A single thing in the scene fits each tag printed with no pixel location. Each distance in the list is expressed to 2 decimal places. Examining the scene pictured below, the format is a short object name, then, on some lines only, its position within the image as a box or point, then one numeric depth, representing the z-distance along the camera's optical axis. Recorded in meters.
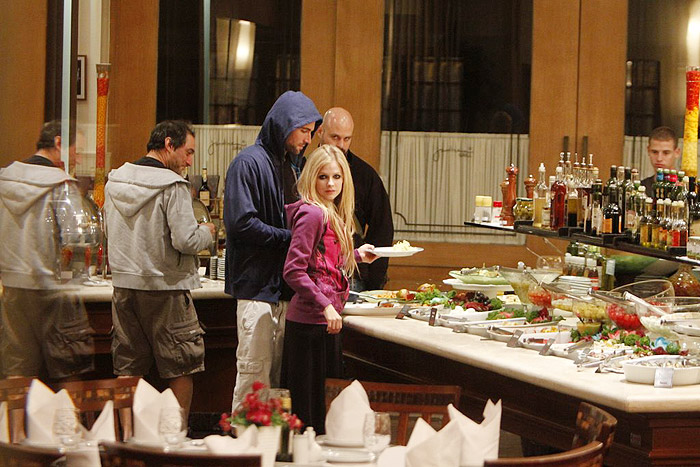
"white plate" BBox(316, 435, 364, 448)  5.73
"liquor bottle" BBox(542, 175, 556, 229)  9.20
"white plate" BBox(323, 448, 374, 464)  5.41
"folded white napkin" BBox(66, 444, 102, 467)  5.27
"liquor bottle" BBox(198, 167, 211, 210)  12.92
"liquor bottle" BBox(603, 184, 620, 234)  8.08
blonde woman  8.45
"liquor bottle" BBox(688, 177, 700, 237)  7.59
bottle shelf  7.37
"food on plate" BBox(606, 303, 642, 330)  7.80
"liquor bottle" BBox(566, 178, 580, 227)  8.73
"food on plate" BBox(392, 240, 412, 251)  9.83
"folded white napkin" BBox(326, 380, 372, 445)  5.76
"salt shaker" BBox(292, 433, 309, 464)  5.33
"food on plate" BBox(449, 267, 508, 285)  10.19
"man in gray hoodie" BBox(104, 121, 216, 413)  9.60
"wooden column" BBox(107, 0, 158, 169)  13.76
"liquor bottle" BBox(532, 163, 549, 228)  9.37
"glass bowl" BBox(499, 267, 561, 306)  9.10
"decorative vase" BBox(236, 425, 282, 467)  5.13
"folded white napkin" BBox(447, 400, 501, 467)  5.21
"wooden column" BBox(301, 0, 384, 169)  13.91
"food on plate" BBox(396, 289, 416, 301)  10.31
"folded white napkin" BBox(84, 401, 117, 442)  5.54
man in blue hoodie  8.88
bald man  11.58
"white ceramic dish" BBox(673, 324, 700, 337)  7.26
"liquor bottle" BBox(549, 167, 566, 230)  8.91
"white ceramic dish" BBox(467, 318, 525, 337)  8.67
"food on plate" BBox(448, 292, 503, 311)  9.37
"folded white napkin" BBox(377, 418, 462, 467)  5.08
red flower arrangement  5.13
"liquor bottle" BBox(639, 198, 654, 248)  7.72
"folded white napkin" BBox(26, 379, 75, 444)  5.51
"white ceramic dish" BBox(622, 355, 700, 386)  6.63
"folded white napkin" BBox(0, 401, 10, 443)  5.55
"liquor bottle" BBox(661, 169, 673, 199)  7.69
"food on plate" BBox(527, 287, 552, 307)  8.96
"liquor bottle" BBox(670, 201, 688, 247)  7.43
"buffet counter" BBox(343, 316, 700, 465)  6.28
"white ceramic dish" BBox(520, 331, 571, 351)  7.97
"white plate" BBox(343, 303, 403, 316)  9.80
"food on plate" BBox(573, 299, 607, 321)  7.96
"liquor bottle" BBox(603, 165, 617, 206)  8.29
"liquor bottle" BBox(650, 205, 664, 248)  7.61
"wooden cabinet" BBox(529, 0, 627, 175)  13.92
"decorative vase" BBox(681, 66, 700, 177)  7.59
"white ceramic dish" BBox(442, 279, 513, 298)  10.14
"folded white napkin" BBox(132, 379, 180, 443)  5.66
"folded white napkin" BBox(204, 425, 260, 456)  5.09
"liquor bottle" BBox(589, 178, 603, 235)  8.25
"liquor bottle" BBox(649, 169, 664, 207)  7.74
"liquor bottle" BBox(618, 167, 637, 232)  8.06
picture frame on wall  9.32
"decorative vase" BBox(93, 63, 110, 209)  10.98
